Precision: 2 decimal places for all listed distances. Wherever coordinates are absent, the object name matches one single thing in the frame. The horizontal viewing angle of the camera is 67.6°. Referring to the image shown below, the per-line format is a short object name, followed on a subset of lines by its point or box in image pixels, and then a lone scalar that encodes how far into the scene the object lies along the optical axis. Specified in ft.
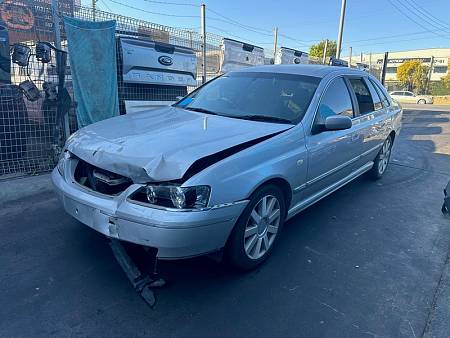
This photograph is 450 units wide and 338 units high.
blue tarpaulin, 16.84
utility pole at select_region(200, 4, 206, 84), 24.34
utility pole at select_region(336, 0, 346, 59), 47.88
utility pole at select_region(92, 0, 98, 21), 17.54
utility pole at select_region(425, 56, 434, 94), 161.77
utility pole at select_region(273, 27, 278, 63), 35.95
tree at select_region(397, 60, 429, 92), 156.76
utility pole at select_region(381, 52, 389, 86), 46.12
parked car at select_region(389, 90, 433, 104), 126.03
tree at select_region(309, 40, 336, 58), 131.46
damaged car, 7.25
